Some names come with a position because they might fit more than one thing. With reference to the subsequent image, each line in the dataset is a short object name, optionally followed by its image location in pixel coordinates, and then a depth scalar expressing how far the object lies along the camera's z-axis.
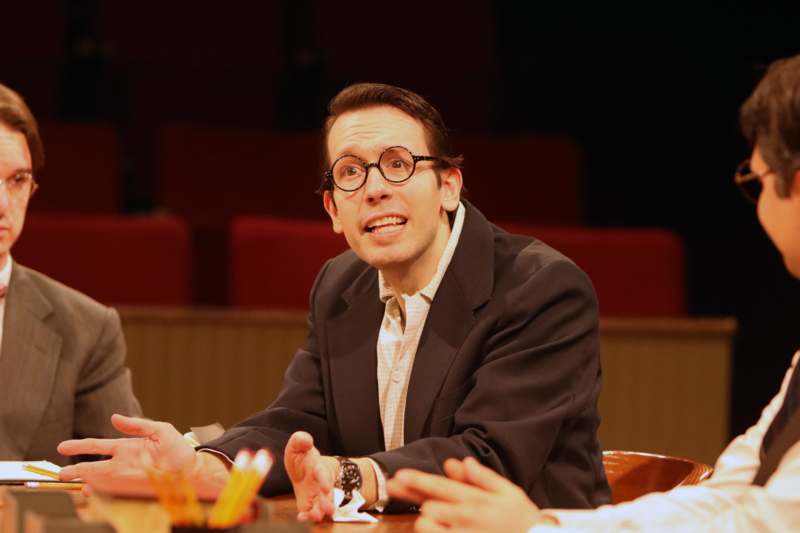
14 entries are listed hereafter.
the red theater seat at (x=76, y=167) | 10.16
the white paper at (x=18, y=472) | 4.43
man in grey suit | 5.79
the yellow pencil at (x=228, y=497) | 3.19
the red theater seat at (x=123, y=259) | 8.87
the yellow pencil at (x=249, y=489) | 3.19
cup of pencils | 3.19
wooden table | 3.27
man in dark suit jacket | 4.64
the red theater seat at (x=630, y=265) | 9.07
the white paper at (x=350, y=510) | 4.12
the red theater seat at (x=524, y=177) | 10.75
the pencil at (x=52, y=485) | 4.39
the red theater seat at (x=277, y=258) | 8.86
